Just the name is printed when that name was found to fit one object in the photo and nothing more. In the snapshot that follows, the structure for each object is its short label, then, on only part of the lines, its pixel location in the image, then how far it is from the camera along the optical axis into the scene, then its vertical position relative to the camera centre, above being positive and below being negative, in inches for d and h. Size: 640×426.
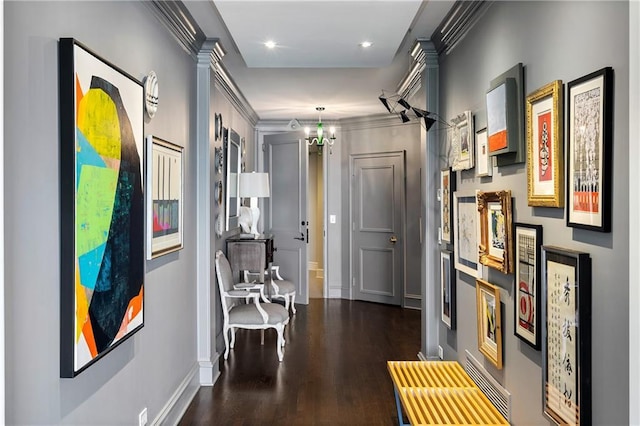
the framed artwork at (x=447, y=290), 131.8 -22.7
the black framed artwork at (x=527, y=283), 79.8 -12.8
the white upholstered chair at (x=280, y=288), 215.8 -35.0
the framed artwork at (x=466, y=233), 112.1 -5.9
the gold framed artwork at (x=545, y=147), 72.3 +9.7
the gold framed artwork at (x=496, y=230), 91.4 -4.3
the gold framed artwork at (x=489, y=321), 96.4 -23.5
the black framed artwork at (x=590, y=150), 59.8 +7.6
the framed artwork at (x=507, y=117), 86.2 +17.1
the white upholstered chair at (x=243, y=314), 163.3 -35.5
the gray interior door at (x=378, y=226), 257.1 -8.9
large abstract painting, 66.7 +0.9
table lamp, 198.1 +7.6
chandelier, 245.9 +39.7
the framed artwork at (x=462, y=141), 113.8 +17.0
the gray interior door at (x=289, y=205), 259.3 +3.1
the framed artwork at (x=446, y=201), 131.8 +2.3
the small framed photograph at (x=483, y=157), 103.3 +11.5
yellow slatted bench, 89.2 -38.2
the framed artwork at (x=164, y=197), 100.2 +3.3
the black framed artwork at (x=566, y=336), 64.9 -18.2
